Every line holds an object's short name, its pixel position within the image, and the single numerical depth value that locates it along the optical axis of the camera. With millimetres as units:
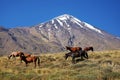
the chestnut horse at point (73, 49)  41425
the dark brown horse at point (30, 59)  33094
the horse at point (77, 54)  35262
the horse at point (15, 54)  41388
